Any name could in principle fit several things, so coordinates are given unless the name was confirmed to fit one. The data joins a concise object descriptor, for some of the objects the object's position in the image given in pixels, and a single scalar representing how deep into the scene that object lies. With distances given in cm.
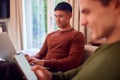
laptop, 166
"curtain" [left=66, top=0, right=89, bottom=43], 185
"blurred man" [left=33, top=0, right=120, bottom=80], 40
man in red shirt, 137
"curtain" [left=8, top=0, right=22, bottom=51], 245
